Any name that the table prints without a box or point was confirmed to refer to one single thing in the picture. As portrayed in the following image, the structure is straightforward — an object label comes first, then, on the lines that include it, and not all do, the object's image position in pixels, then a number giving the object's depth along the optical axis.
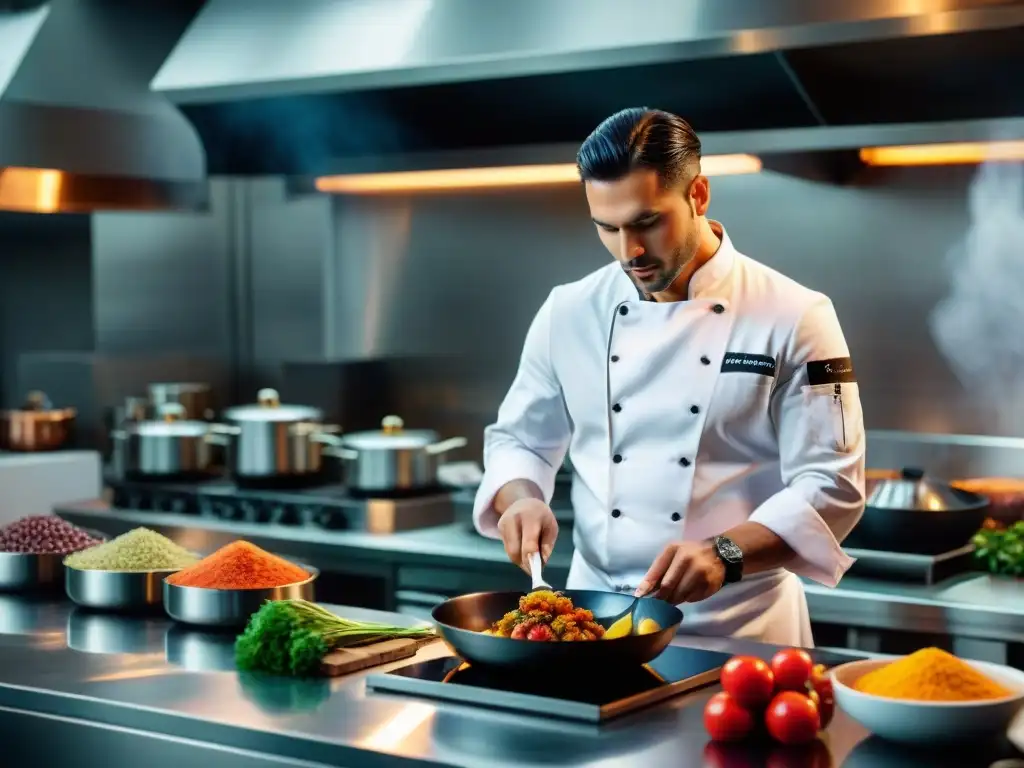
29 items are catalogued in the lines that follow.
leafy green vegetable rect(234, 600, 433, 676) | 2.15
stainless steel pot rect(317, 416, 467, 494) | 4.18
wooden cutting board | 2.17
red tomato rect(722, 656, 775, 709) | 1.78
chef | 2.37
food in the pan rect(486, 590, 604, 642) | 1.97
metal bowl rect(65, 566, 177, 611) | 2.63
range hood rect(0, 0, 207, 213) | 3.71
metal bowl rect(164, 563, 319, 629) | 2.44
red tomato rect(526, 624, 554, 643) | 1.97
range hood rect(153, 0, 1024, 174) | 3.20
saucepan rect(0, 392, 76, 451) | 4.97
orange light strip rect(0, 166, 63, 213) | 3.66
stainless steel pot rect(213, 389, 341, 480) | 4.43
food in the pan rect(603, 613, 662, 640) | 2.03
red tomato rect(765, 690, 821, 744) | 1.75
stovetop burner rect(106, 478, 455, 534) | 4.11
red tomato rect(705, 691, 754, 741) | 1.77
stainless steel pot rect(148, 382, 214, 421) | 5.18
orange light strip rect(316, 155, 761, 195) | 4.46
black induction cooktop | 1.89
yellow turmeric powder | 1.72
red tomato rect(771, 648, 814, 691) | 1.82
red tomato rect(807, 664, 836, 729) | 1.83
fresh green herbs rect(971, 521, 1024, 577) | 3.31
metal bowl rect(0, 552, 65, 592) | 2.86
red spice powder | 2.48
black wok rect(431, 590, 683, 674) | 1.91
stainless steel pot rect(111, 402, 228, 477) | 4.61
